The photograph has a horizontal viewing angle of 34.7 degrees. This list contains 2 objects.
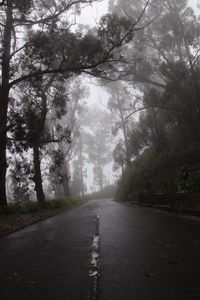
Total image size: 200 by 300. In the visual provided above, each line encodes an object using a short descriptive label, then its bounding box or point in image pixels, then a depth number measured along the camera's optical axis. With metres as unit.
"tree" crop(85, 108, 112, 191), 76.62
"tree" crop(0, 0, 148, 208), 14.84
